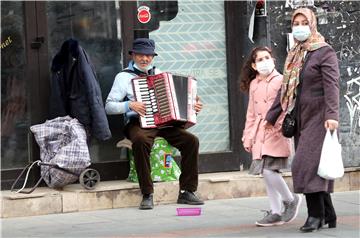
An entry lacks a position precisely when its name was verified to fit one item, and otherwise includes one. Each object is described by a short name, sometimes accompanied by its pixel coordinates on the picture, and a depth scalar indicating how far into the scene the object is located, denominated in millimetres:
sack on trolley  17078
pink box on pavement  16578
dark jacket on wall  17344
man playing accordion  17594
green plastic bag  18172
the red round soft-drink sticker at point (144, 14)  18891
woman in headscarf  13988
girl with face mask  14945
